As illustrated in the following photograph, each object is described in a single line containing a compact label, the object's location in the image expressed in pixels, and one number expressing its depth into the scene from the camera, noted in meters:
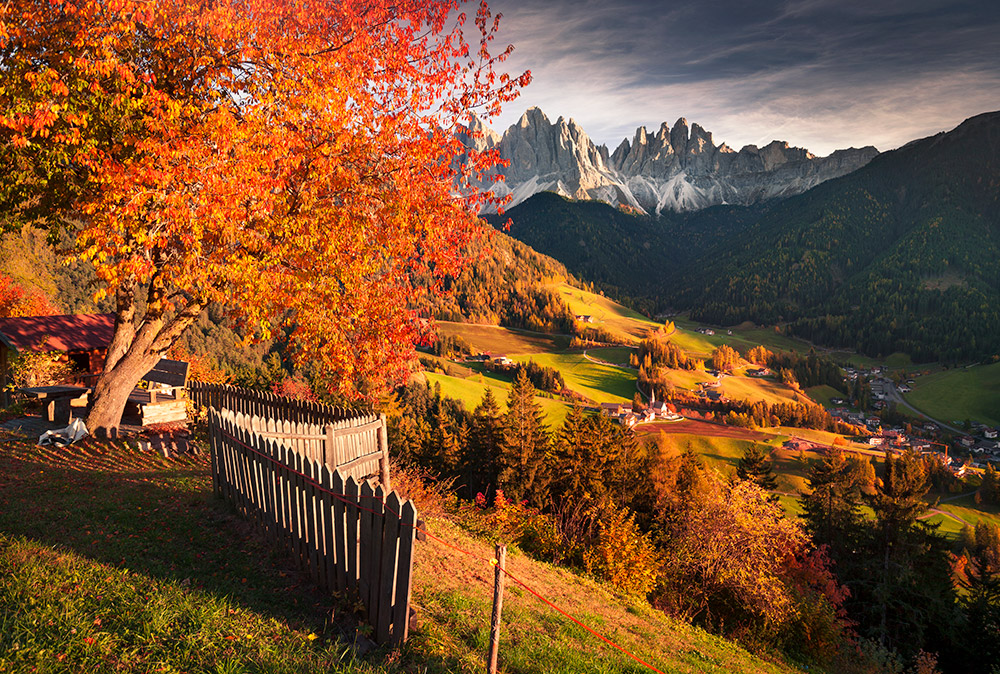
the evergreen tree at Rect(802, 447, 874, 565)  41.00
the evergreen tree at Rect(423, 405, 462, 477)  43.88
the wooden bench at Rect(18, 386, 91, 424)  15.57
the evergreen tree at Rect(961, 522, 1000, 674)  30.25
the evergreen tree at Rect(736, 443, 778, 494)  52.03
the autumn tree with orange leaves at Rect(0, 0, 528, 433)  9.23
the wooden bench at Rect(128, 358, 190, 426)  15.02
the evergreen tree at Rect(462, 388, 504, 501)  45.78
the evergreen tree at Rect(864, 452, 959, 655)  33.09
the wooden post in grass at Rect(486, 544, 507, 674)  4.70
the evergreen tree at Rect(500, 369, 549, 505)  43.22
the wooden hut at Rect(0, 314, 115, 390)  20.05
